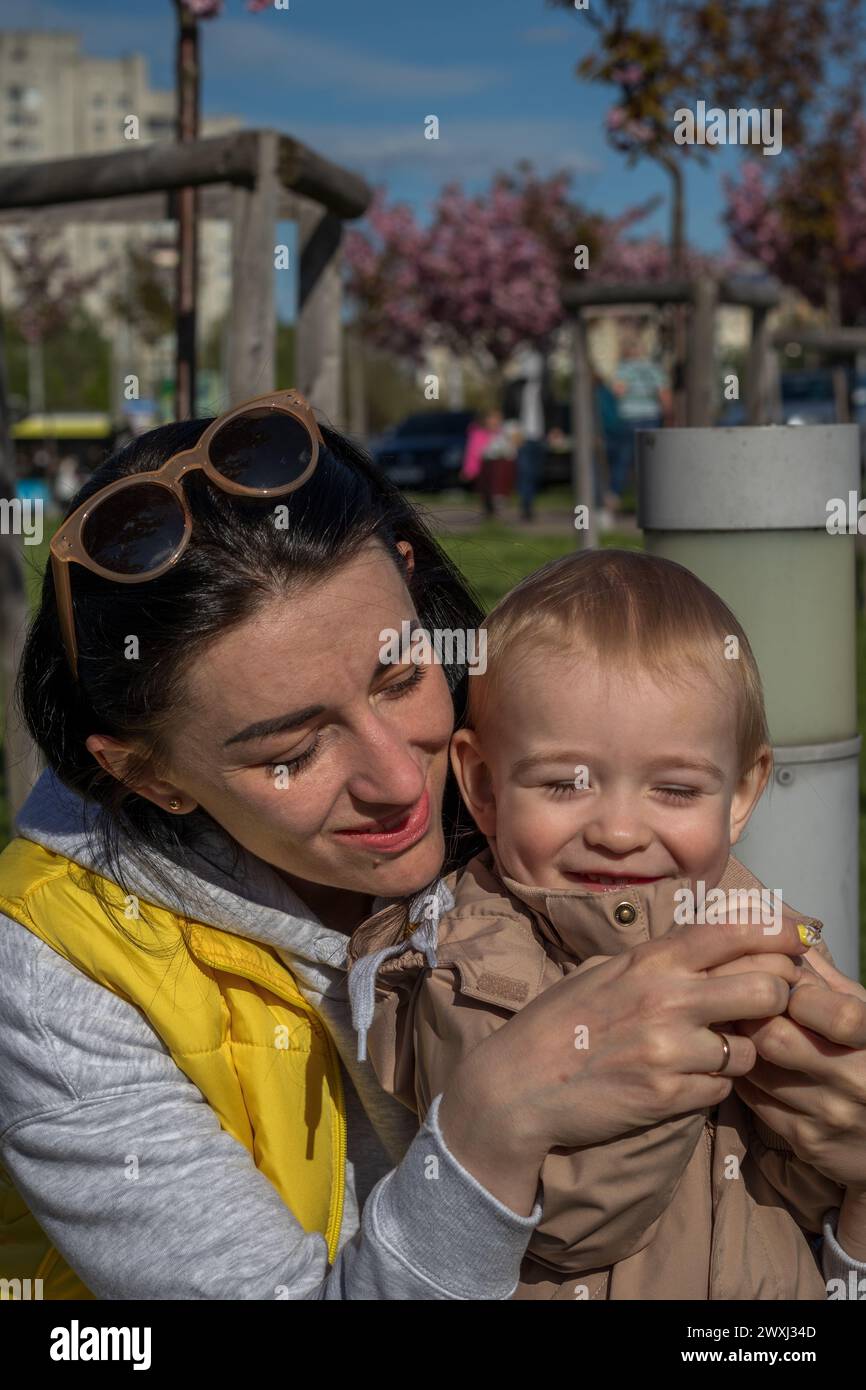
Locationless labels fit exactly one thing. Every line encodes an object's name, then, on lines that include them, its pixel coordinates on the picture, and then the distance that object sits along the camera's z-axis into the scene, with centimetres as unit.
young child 169
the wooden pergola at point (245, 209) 380
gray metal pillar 223
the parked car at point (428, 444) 2635
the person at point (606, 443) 1214
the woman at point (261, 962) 157
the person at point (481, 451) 1986
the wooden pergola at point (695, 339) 649
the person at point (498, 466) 1994
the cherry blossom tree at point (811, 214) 1505
